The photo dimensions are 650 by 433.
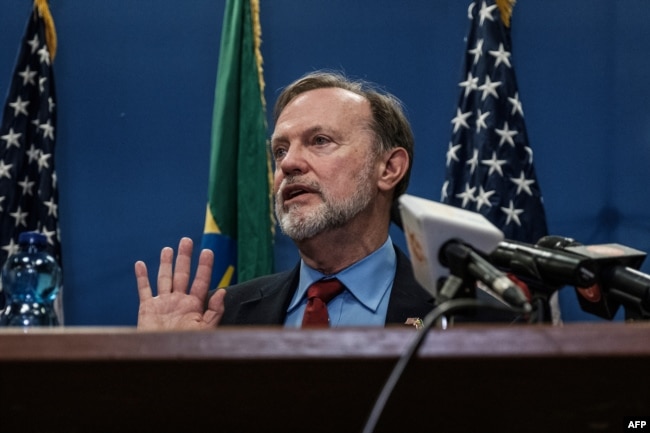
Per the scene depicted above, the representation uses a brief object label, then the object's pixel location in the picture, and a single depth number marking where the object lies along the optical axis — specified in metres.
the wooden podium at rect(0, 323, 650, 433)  1.33
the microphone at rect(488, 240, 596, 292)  2.01
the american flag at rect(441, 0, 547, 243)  3.08
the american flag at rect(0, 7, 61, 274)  3.16
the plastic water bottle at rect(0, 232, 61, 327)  2.24
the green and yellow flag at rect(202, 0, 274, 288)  3.14
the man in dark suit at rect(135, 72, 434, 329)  2.64
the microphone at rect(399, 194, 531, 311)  1.73
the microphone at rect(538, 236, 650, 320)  2.01
